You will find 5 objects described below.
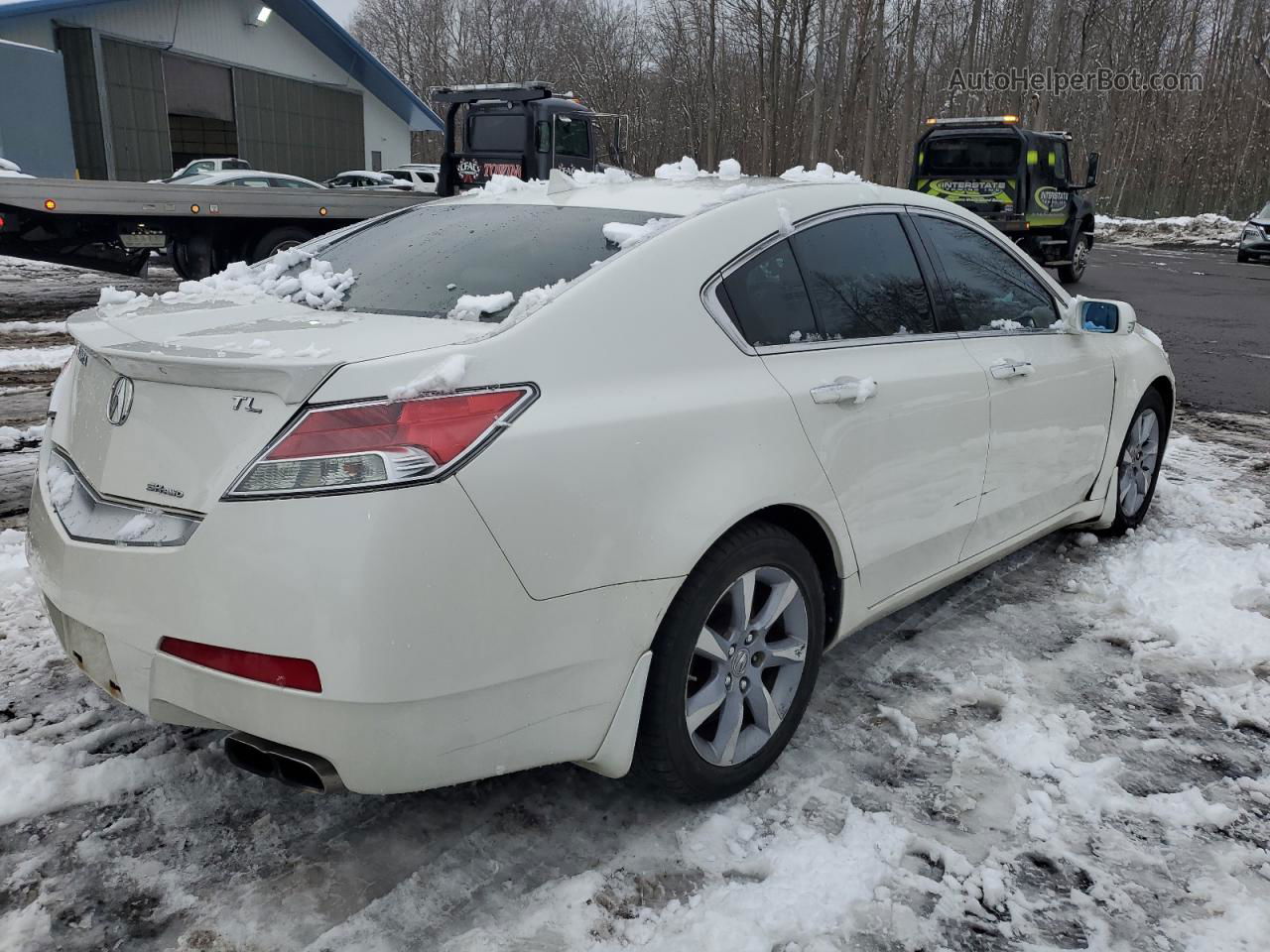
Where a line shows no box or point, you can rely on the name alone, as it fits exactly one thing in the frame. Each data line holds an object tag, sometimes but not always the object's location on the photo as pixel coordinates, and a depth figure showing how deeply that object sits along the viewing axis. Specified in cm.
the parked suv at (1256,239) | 2244
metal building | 2480
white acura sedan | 202
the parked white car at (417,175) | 2848
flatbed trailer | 1033
